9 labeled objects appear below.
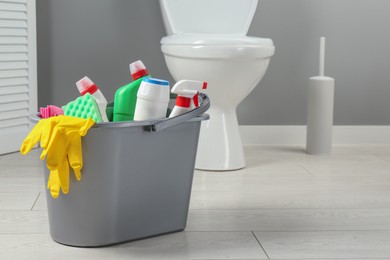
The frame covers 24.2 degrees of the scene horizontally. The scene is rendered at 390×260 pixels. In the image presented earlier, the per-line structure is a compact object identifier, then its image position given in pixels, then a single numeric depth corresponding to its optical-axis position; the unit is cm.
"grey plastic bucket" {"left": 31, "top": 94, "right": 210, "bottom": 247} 203
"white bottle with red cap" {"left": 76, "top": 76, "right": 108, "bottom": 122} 216
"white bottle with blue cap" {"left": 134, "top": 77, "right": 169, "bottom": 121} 209
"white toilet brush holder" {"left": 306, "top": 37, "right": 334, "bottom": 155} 318
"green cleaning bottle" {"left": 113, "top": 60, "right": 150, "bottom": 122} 216
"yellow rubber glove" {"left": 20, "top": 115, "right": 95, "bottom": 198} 198
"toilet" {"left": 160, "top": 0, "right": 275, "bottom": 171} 276
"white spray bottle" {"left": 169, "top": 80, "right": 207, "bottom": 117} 212
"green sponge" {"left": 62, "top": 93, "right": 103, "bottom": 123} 207
